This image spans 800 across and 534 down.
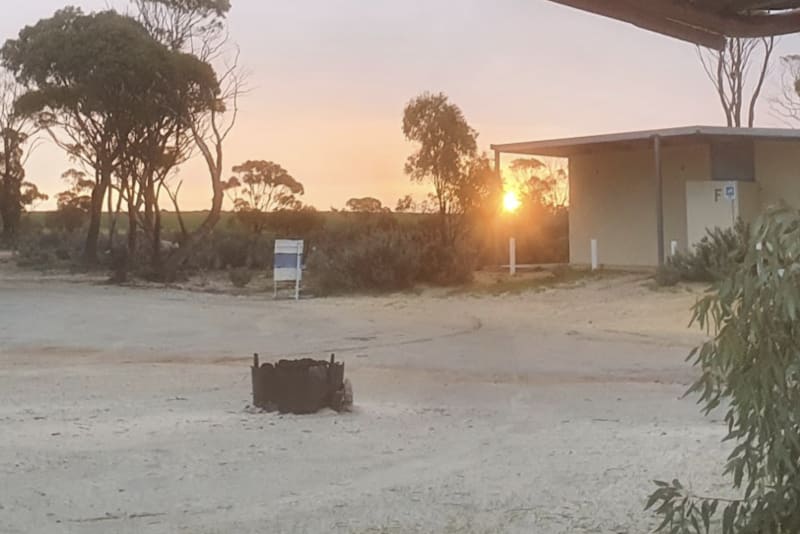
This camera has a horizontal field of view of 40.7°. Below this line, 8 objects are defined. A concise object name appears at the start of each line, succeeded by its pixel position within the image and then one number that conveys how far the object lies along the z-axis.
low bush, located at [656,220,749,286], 21.94
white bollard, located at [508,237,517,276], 29.31
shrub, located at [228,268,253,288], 30.27
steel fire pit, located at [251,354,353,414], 8.72
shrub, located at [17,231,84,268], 42.09
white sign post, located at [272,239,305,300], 25.84
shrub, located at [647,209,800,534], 3.56
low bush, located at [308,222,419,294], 26.31
